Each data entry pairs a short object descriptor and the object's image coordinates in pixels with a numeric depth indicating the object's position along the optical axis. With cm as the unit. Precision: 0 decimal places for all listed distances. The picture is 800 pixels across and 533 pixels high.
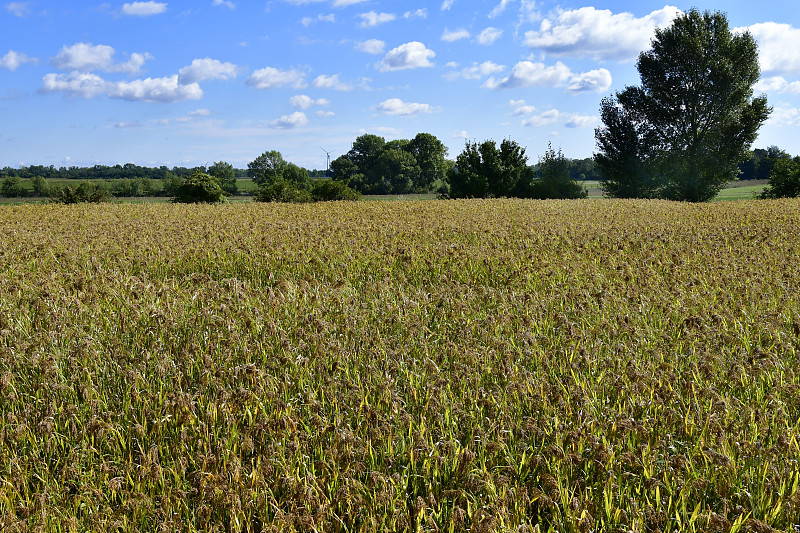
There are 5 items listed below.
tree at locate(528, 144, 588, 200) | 4888
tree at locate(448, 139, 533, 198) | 5075
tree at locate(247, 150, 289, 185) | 11282
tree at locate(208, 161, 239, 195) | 12134
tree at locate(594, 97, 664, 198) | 4556
